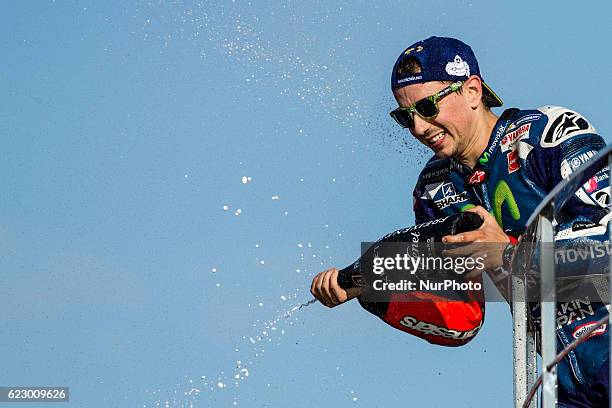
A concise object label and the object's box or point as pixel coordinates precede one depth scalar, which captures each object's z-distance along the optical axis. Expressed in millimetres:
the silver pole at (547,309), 8891
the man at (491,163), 13297
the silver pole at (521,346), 11711
